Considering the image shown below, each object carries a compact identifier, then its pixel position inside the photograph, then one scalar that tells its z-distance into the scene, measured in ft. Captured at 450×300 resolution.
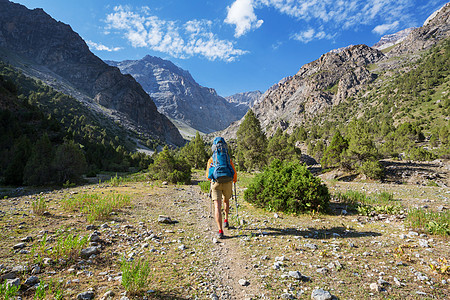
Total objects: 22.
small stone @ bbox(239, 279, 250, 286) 12.63
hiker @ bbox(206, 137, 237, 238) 21.54
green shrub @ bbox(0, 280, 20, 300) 9.12
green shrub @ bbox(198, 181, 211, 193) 56.76
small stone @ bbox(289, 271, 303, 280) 12.72
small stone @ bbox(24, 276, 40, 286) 11.58
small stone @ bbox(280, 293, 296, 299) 10.91
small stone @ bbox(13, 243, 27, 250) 16.43
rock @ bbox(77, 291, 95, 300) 10.46
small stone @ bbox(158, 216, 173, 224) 26.85
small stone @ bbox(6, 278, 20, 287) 10.83
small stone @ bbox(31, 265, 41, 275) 12.82
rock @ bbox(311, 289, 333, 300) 10.32
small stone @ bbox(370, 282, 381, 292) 11.07
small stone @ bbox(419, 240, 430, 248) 16.26
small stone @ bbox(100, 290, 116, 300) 10.61
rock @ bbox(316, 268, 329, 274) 13.38
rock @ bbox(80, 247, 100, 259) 15.74
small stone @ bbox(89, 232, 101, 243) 18.61
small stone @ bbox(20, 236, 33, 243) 18.12
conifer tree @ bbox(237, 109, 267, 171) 110.83
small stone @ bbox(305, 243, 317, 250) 17.35
